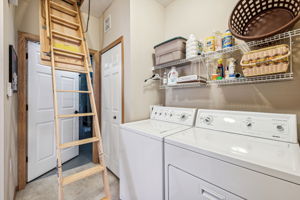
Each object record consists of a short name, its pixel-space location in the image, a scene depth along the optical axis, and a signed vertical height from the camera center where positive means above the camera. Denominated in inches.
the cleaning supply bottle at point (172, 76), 65.0 +11.6
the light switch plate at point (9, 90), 50.6 +4.4
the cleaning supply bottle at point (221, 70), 52.2 +11.4
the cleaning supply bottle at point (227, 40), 47.4 +21.6
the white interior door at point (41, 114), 76.9 -8.4
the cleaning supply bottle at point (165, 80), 70.2 +10.4
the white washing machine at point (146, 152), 42.2 -18.8
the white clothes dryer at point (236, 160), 24.0 -12.8
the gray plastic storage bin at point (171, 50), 60.6 +23.7
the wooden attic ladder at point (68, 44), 54.2 +27.7
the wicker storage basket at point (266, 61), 35.4 +10.7
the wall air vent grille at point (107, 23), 85.6 +51.3
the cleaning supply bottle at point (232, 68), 47.6 +11.2
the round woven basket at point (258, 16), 40.4 +27.1
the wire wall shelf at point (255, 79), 38.8 +6.5
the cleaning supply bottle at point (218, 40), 51.1 +23.0
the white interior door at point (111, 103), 78.6 -2.1
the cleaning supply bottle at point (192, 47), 56.7 +22.6
